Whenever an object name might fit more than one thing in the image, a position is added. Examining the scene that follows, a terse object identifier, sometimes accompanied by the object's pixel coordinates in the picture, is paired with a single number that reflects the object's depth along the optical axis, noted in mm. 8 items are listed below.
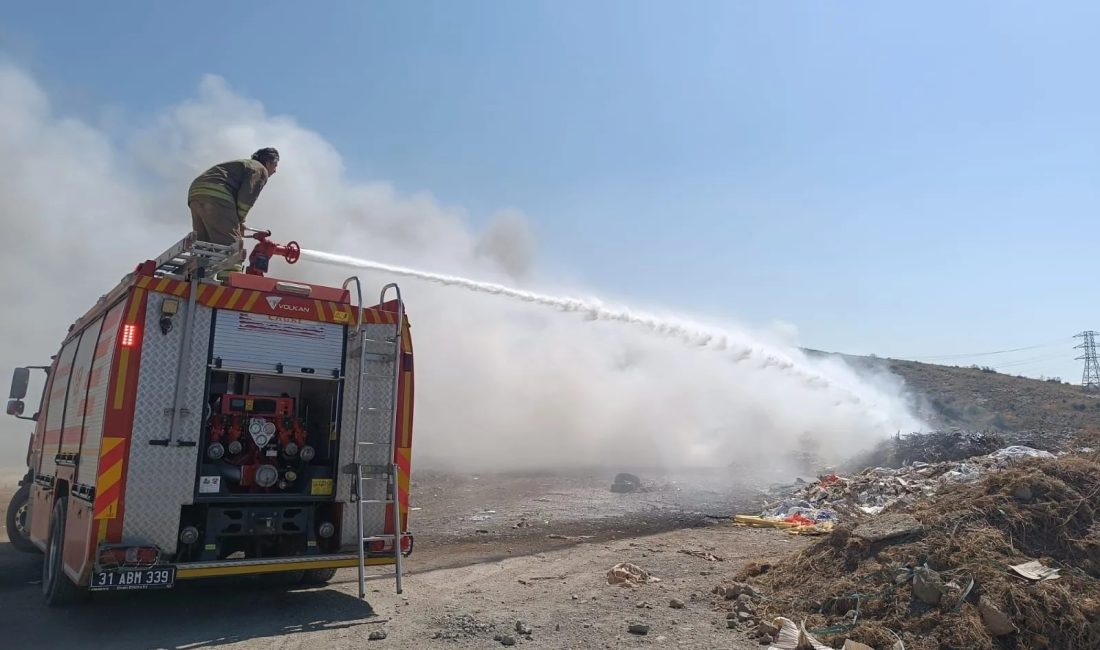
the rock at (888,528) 6469
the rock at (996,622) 5039
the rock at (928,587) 5465
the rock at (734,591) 6664
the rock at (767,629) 5641
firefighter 7758
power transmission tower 55859
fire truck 5996
